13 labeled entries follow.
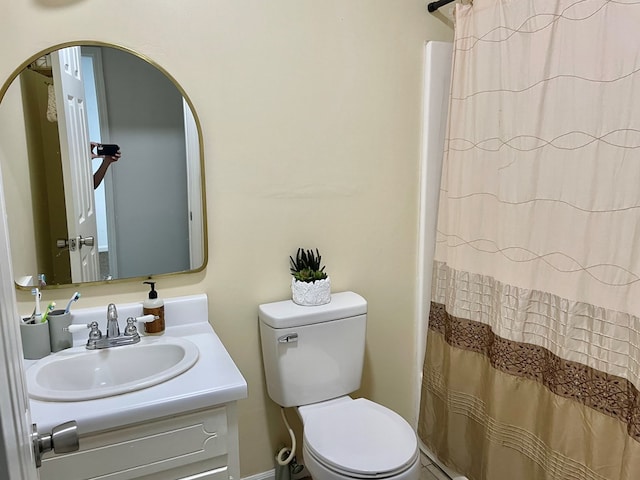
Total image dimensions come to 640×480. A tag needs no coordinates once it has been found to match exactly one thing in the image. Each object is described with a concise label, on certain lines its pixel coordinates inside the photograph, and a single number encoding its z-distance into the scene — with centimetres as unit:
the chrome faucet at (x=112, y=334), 144
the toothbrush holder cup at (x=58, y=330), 142
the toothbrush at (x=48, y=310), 141
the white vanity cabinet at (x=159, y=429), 110
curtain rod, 185
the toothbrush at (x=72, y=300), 144
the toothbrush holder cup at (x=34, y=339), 136
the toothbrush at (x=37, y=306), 142
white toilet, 149
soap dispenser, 156
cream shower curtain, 132
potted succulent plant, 178
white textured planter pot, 177
